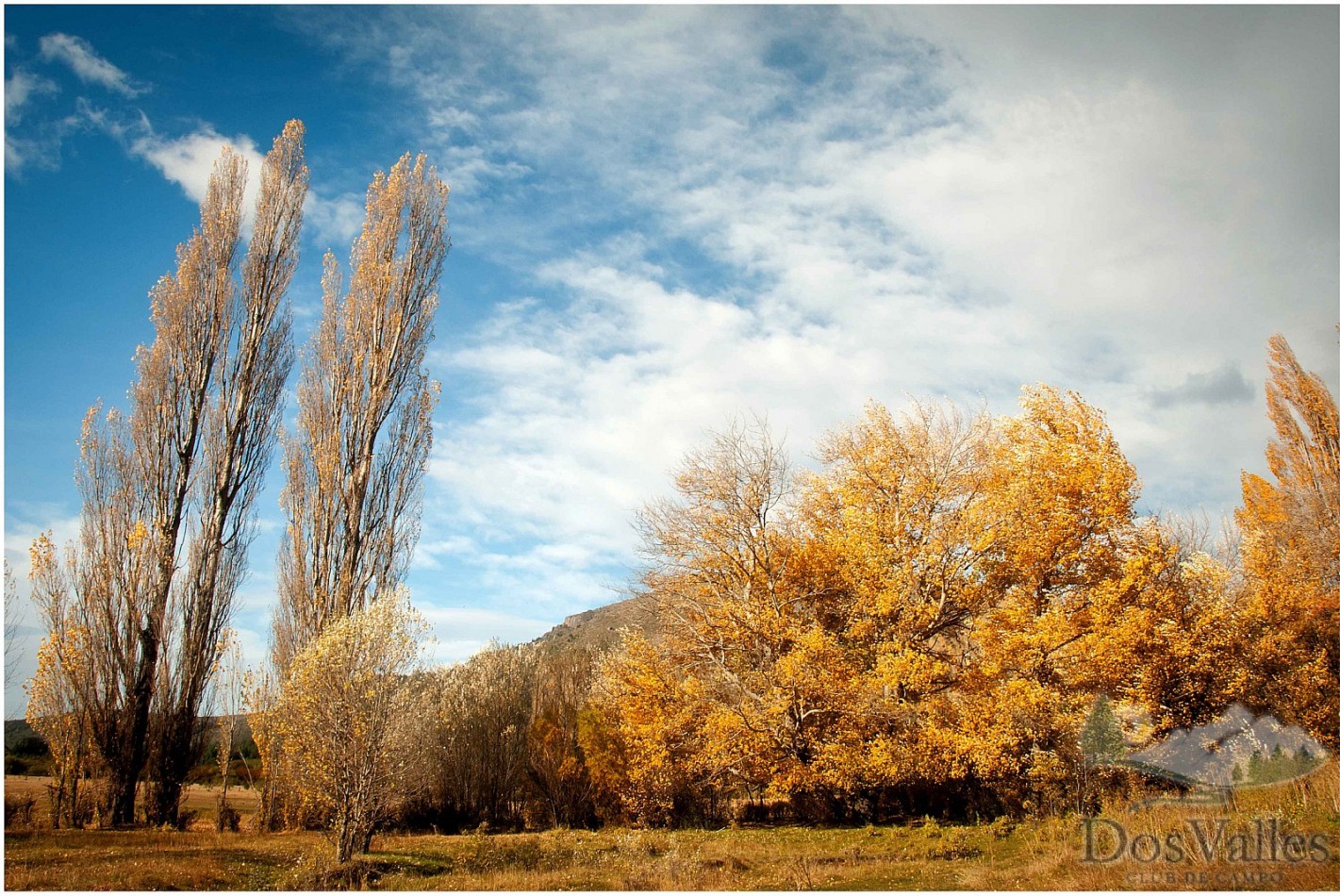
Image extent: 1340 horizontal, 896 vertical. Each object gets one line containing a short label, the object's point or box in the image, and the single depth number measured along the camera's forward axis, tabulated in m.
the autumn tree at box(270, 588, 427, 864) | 12.49
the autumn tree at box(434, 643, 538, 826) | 26.34
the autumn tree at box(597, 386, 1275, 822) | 17.39
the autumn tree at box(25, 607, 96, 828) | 18.59
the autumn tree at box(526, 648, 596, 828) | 26.62
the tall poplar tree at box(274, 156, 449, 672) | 20.11
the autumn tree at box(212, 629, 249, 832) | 21.06
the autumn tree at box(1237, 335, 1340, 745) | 20.52
